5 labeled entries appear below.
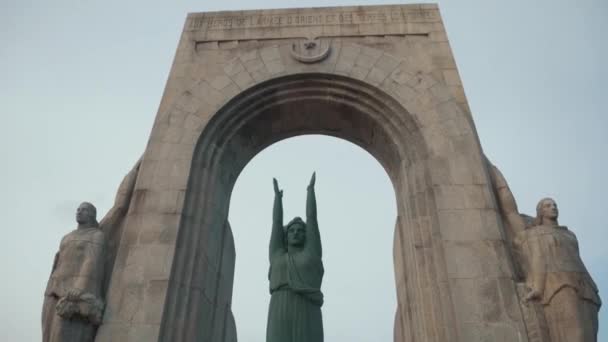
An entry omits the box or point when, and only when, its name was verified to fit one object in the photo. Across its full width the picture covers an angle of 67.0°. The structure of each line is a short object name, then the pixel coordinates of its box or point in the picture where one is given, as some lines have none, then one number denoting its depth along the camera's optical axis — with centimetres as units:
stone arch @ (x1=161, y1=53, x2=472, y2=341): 833
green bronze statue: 808
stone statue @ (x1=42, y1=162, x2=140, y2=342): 731
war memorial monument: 755
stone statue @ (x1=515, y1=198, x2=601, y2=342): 719
